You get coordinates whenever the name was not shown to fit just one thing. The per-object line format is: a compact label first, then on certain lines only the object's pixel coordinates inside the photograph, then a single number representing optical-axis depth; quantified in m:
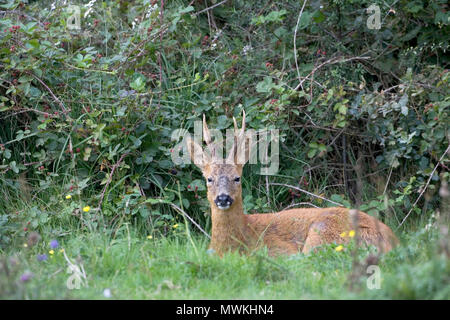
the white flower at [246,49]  15.94
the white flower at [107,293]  8.94
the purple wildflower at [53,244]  11.22
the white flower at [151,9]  15.38
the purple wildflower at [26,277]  8.54
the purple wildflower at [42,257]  10.59
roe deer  12.27
